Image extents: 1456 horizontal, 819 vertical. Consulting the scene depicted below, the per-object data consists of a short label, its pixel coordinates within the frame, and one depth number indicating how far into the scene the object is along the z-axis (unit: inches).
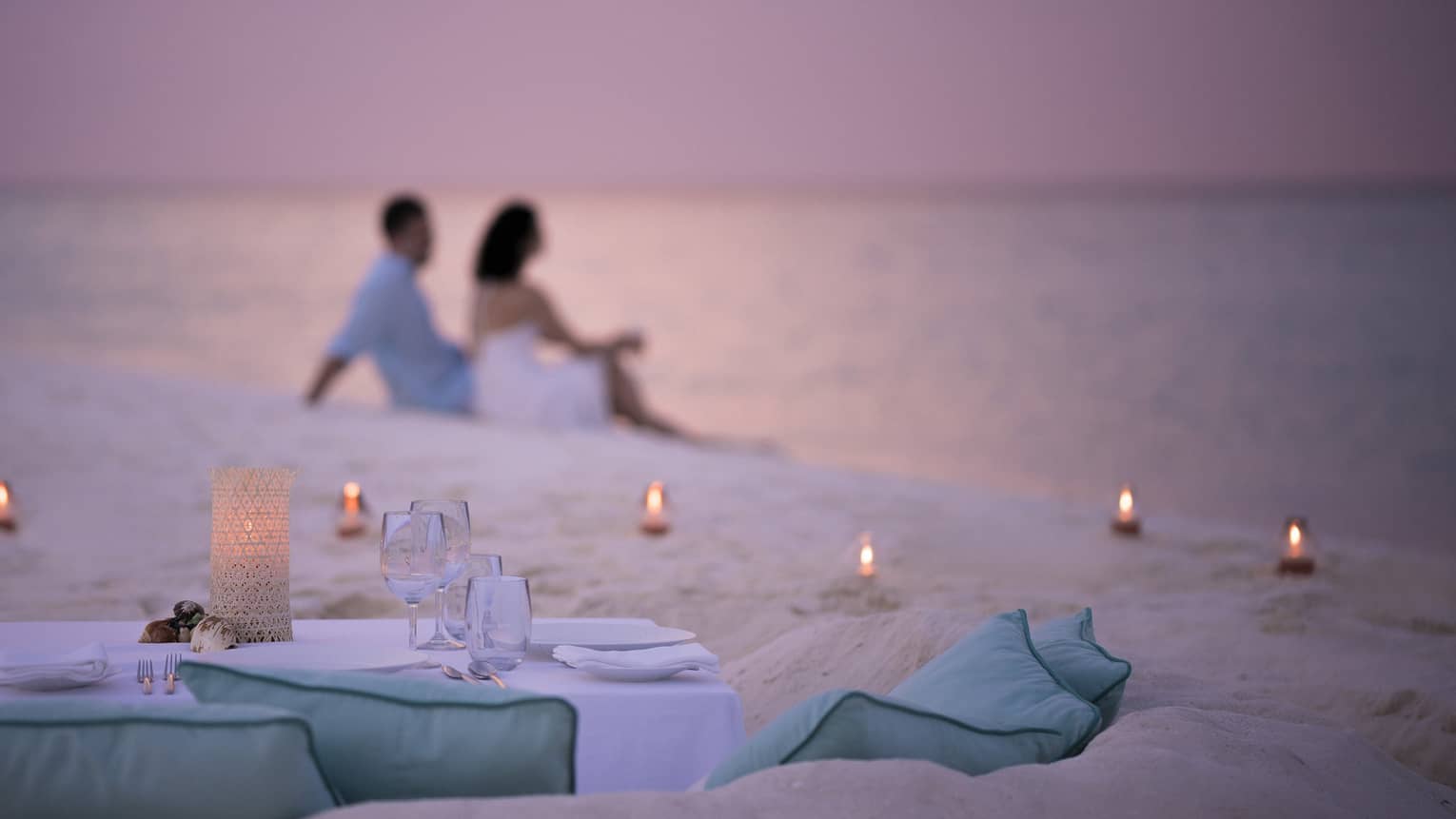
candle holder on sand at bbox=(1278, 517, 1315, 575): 226.5
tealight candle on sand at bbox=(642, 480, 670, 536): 236.5
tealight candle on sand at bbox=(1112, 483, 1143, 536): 263.4
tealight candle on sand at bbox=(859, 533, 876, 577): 213.0
